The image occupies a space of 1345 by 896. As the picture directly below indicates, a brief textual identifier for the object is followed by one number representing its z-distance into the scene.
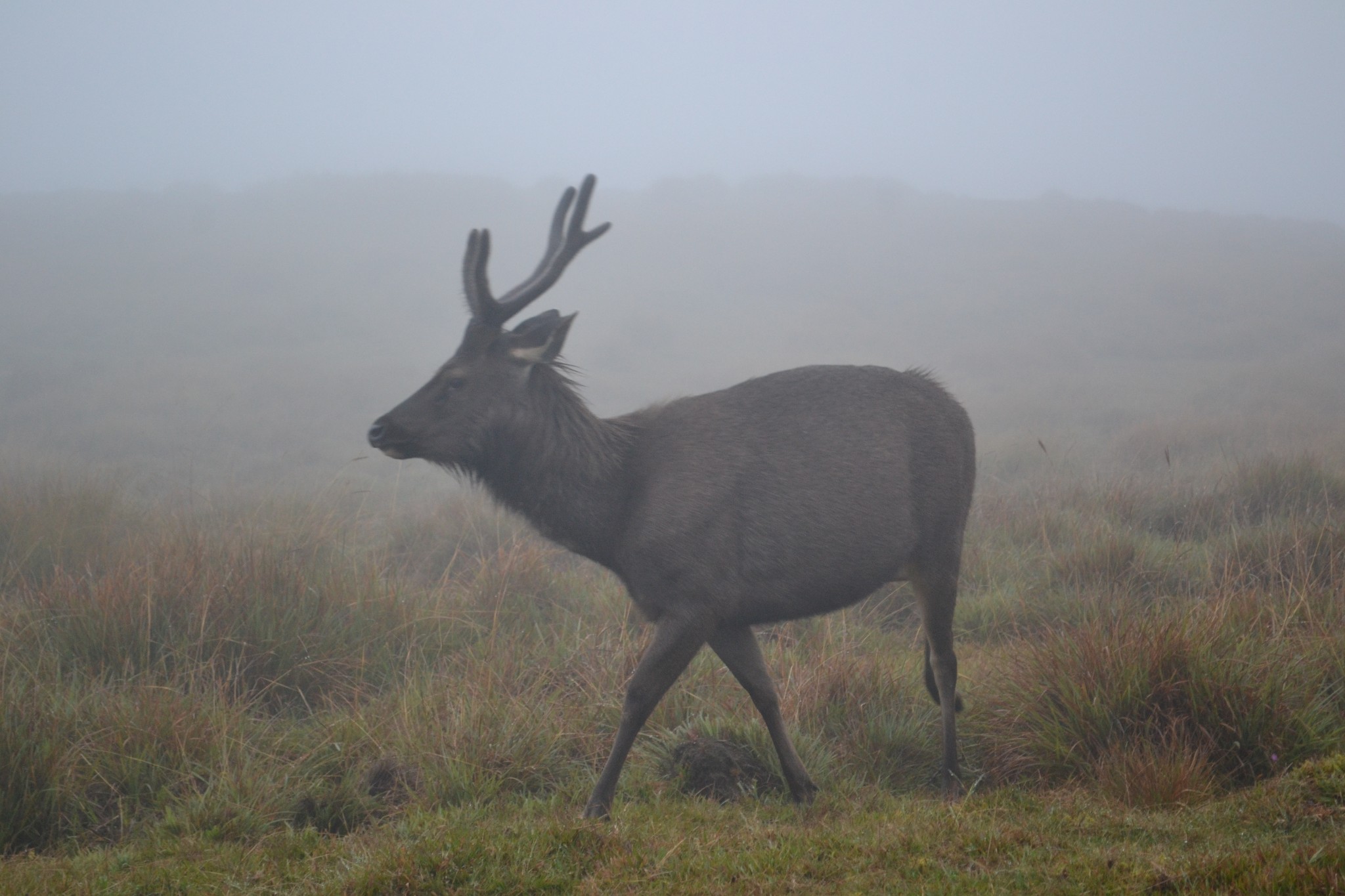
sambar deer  7.96
